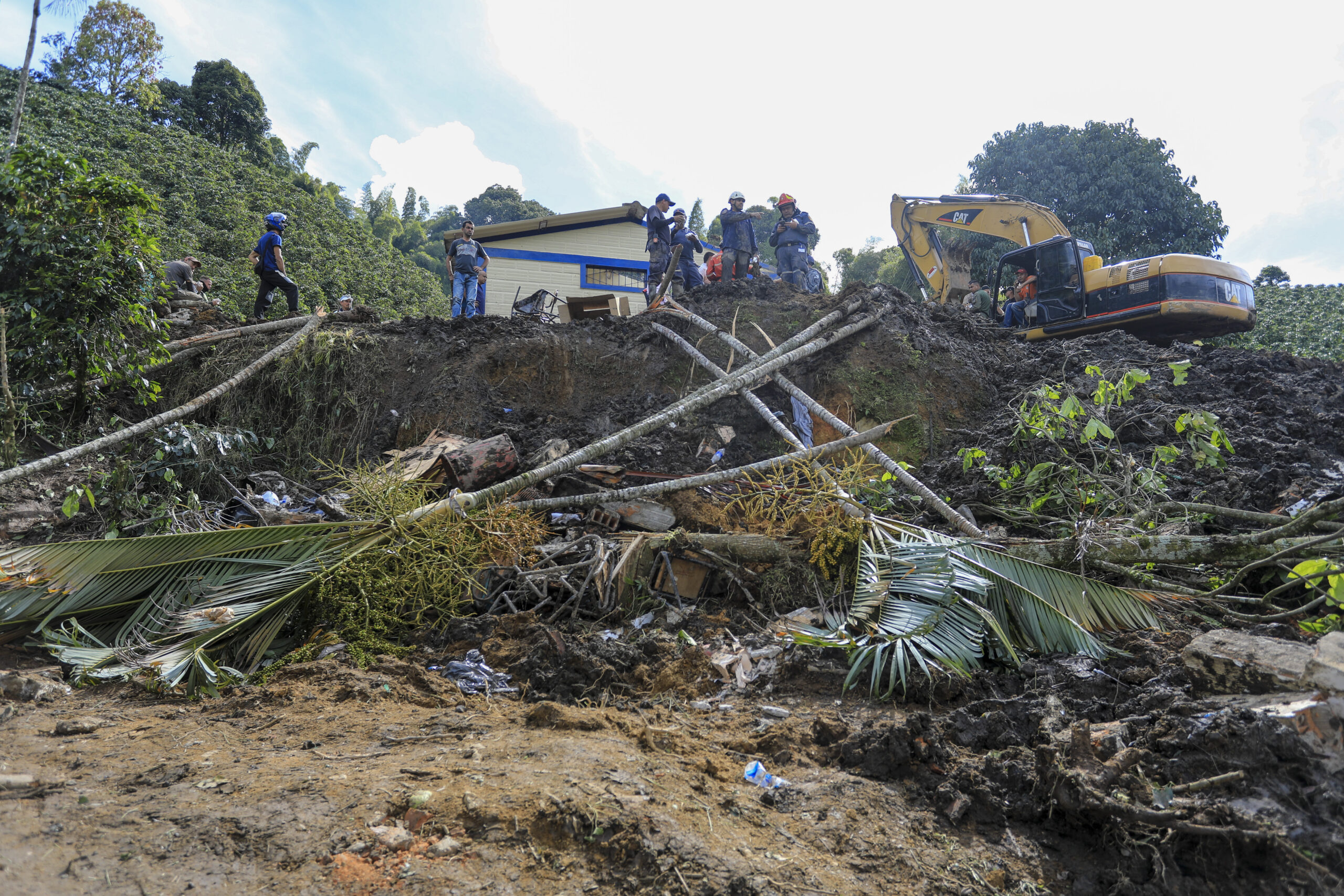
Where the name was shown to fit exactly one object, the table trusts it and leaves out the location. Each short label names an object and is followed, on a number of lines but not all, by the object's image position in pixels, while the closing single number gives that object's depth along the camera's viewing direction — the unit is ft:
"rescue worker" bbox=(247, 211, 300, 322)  29.17
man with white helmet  34.47
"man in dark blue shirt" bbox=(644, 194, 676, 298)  35.70
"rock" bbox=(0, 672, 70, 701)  10.07
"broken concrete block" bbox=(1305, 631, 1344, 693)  6.73
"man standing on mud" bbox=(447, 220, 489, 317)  33.58
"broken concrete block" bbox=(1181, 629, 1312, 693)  8.09
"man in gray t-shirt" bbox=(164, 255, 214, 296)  30.35
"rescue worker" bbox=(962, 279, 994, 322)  36.78
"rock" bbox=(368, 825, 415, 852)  6.53
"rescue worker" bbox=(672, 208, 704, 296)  34.86
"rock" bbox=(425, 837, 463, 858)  6.46
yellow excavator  27.71
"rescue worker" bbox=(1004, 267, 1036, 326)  32.86
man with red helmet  34.50
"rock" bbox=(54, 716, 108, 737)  8.94
